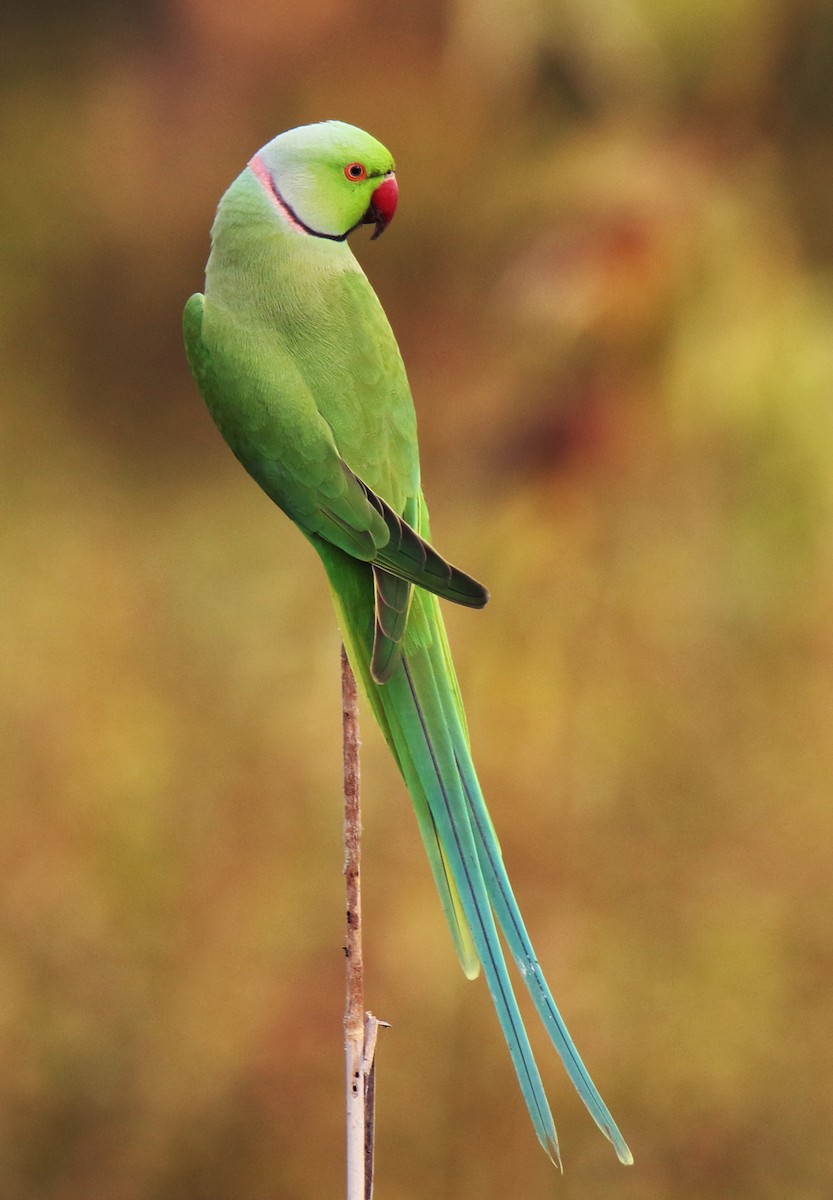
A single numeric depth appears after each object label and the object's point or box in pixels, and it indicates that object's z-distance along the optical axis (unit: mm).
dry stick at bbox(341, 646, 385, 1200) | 7381
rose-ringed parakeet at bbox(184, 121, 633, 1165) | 7403
